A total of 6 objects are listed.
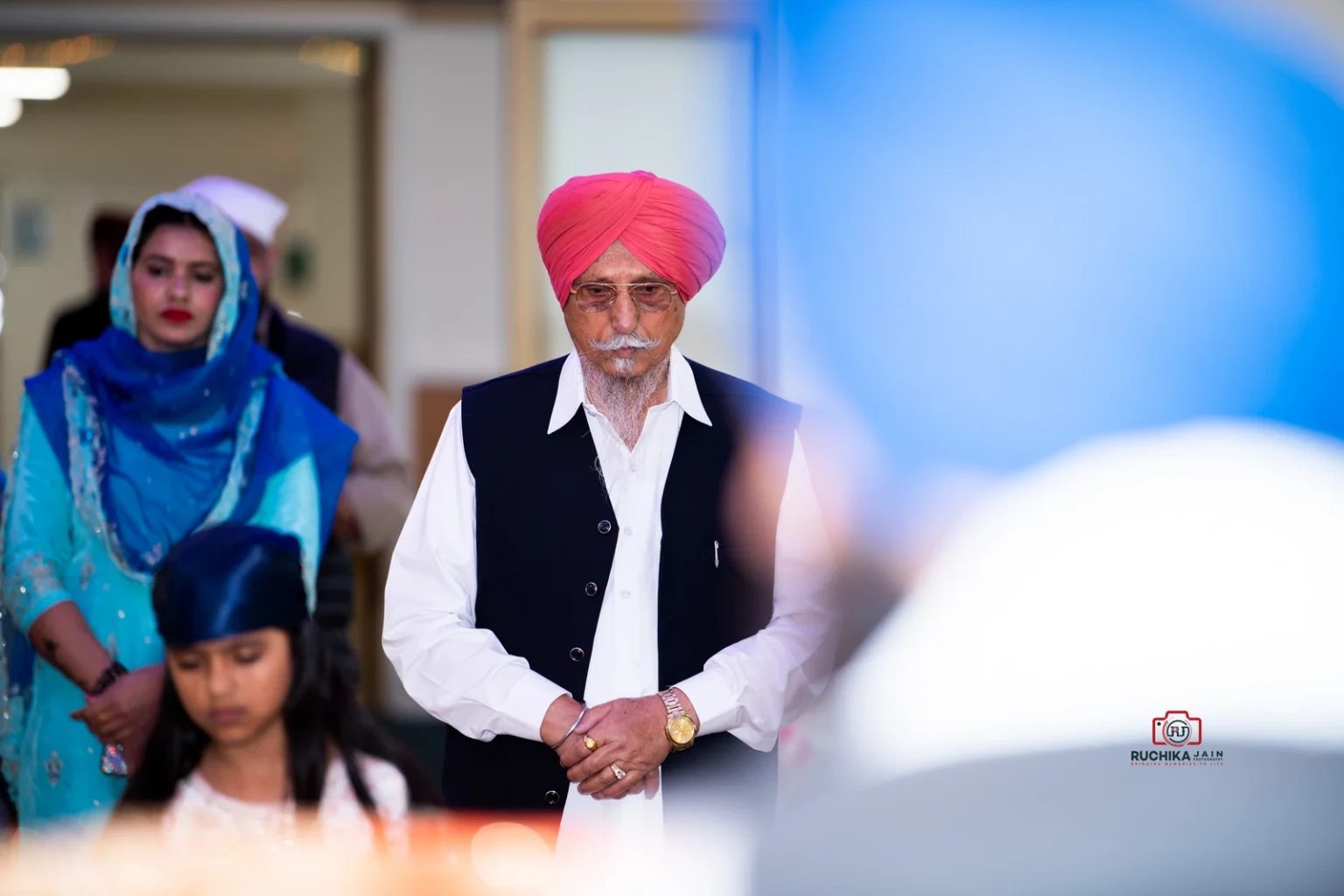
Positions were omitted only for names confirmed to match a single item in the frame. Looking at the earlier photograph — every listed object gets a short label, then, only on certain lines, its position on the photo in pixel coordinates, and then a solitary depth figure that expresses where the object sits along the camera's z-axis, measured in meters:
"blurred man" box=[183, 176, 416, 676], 4.96
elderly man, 4.29
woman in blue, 4.51
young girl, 4.47
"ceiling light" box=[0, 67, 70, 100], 7.40
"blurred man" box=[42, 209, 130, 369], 4.96
